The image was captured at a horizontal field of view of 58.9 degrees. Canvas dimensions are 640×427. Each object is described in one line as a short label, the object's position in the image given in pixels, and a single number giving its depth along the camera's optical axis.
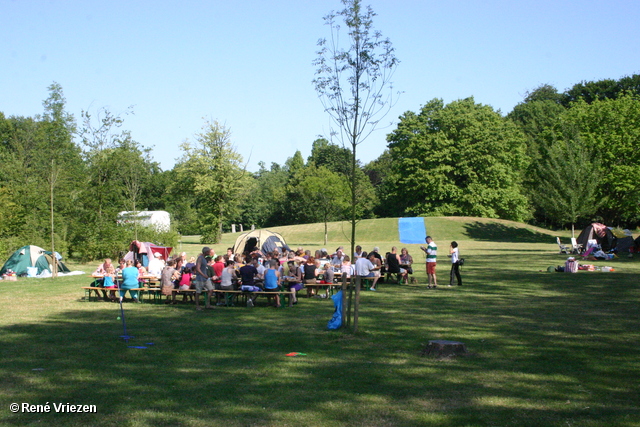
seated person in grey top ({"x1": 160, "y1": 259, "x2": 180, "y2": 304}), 14.36
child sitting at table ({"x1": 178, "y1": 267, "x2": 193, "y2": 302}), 14.67
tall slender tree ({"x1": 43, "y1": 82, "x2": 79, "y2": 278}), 23.16
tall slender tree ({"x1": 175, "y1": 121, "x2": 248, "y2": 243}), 48.72
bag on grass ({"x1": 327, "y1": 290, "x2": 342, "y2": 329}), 9.85
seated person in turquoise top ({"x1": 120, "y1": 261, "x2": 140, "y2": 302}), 14.41
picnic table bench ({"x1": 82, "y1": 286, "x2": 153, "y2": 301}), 14.40
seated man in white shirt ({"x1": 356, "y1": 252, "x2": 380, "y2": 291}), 15.68
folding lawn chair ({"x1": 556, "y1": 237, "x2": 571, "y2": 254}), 30.40
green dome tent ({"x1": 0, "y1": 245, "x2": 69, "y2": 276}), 21.19
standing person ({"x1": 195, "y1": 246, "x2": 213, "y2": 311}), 13.04
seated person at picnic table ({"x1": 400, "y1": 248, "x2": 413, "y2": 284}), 18.27
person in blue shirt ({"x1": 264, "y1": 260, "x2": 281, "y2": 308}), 13.53
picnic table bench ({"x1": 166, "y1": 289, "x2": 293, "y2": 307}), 13.51
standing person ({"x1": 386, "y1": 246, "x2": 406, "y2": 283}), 17.95
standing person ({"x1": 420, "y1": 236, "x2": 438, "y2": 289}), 16.30
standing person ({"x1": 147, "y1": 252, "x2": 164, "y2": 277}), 16.74
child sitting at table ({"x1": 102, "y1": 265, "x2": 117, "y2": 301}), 15.11
